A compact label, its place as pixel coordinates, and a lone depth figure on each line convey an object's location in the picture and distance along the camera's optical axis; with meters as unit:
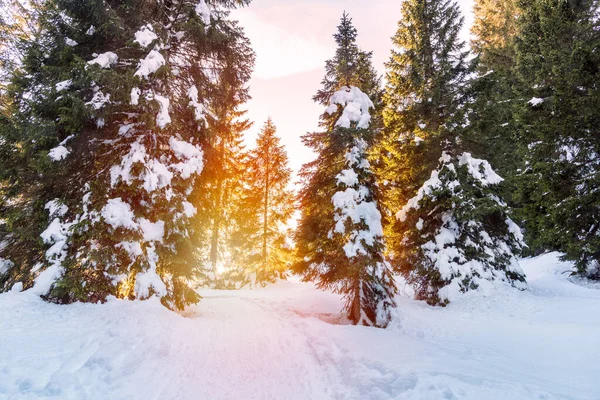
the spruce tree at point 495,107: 12.28
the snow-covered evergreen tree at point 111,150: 7.26
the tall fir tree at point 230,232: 23.09
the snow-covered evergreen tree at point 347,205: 10.02
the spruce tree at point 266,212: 22.84
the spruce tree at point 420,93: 13.07
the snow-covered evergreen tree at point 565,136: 10.23
